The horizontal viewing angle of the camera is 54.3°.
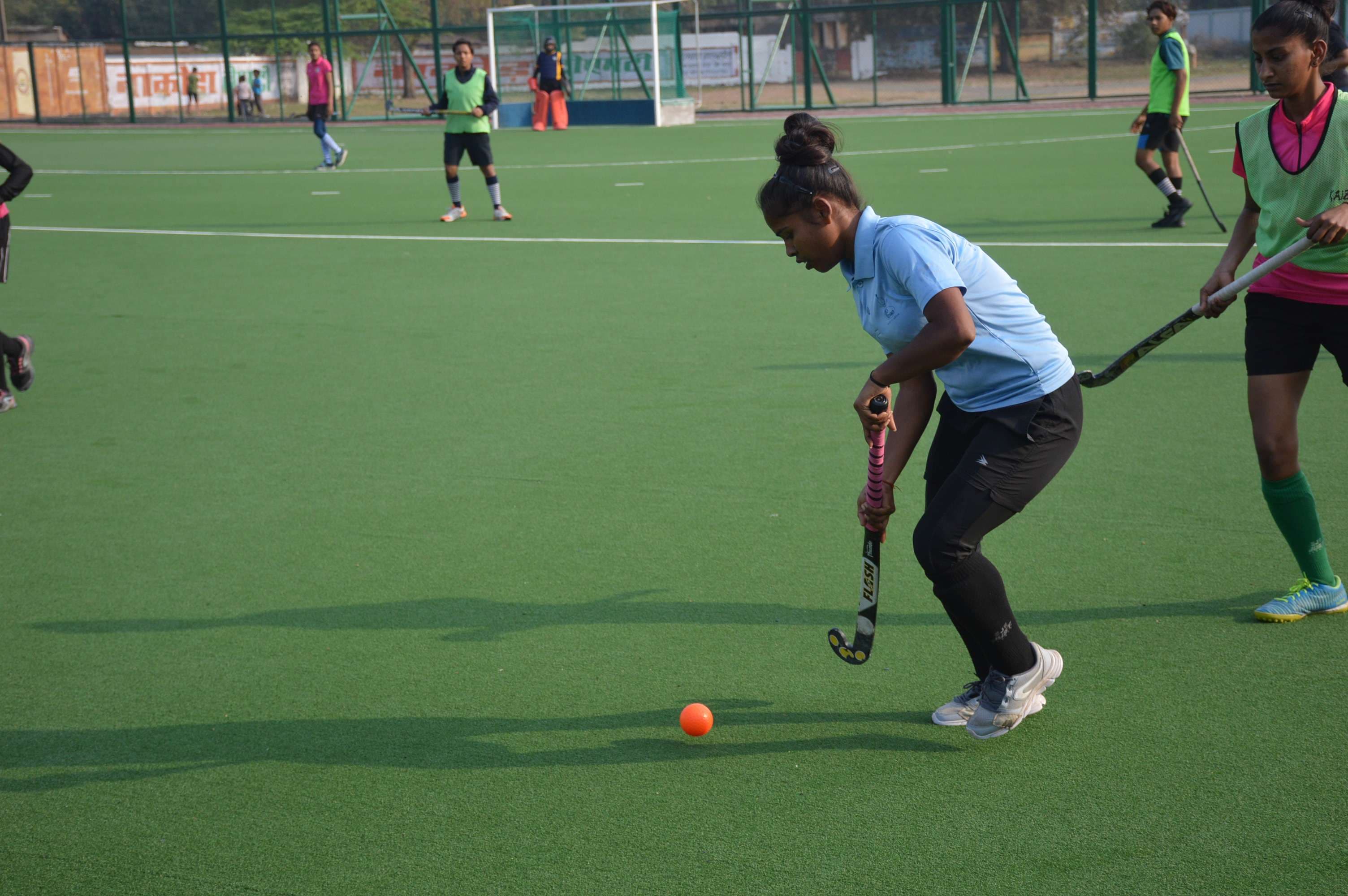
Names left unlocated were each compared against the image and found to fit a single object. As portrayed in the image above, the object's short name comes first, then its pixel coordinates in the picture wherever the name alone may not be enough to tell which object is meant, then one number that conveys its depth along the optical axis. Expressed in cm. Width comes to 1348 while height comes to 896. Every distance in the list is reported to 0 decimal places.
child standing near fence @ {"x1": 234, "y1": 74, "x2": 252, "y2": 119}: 4559
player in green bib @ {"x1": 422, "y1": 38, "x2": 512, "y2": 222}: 1628
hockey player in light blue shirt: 349
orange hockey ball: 408
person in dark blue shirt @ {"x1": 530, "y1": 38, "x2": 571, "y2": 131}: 3516
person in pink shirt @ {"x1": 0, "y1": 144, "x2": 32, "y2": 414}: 818
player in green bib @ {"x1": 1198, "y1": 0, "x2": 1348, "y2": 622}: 420
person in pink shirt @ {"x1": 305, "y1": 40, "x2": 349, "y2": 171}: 2538
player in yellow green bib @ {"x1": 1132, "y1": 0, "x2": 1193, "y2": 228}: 1330
